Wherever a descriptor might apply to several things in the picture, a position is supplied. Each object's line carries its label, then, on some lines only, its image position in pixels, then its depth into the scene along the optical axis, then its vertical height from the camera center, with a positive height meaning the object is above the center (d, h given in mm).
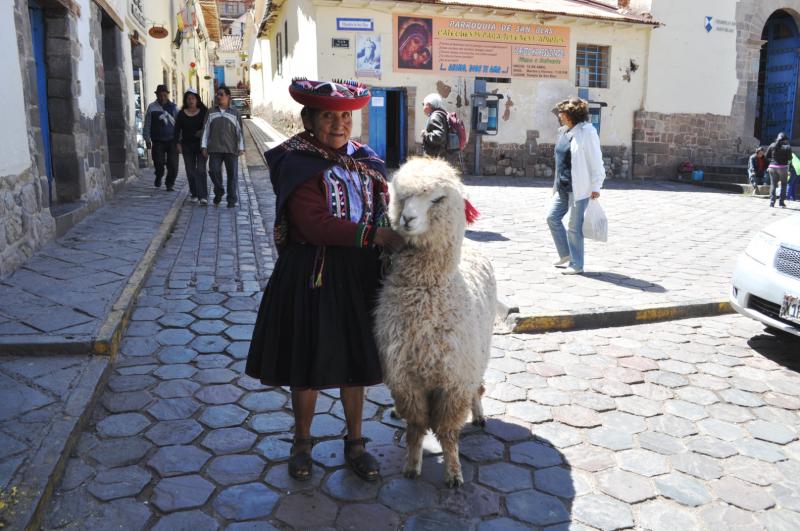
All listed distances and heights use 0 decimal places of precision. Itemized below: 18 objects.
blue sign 17375 +3551
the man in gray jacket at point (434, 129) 8633 +347
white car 4879 -989
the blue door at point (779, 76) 22797 +2900
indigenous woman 2844 -463
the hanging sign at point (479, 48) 18078 +3140
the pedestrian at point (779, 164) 15016 -210
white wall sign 17562 +2758
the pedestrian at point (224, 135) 9914 +296
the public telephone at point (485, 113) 18812 +1247
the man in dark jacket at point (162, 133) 11422 +376
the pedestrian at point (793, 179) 16125 -614
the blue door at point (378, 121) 18188 +941
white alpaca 2891 -787
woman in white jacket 6754 -206
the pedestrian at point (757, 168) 17453 -358
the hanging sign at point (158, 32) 14914 +2869
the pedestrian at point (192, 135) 10297 +307
